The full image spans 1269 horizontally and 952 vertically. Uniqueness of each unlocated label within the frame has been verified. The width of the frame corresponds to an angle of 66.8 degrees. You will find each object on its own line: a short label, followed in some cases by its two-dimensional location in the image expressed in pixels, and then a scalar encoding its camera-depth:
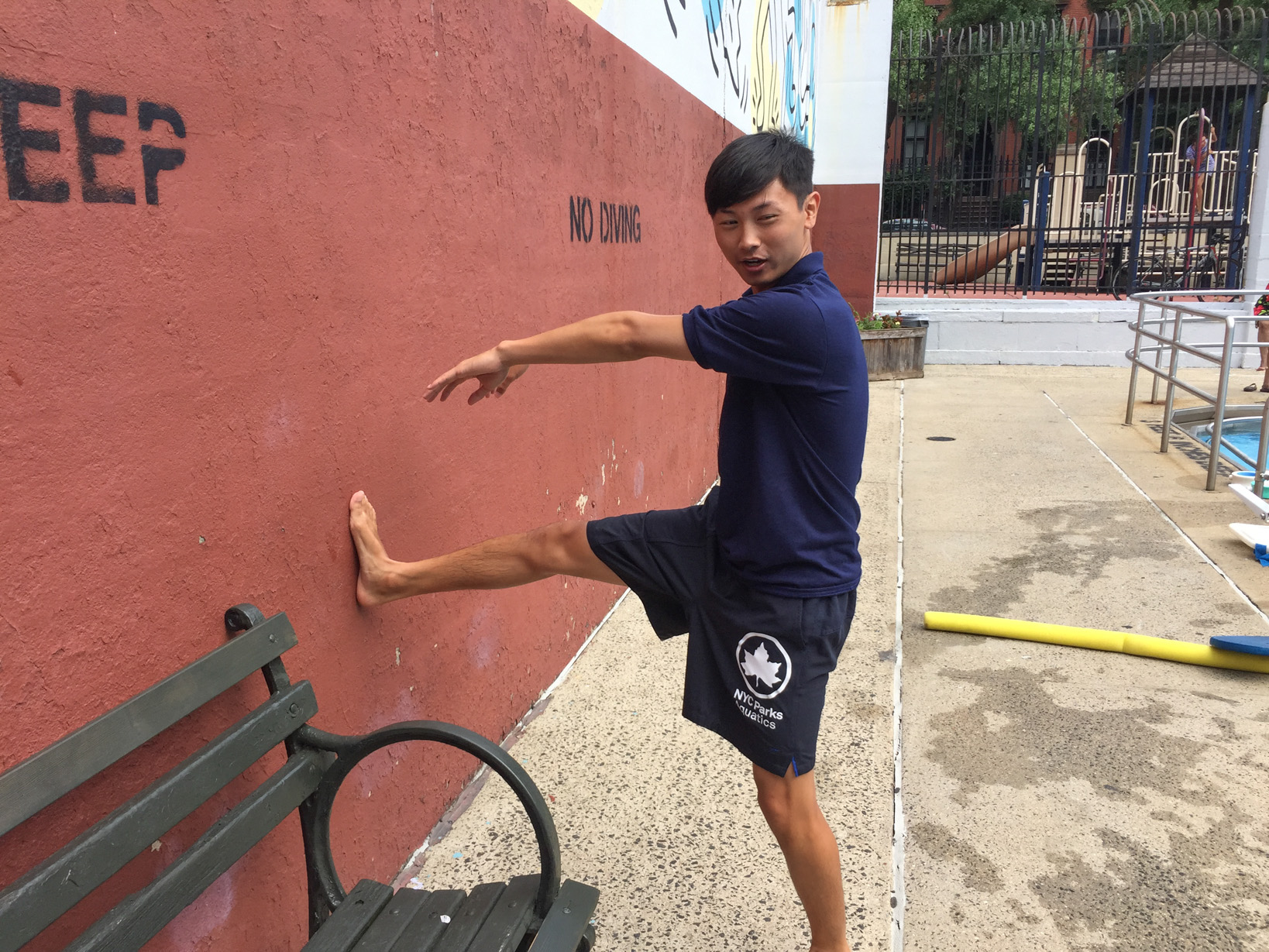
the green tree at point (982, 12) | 30.97
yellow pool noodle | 3.78
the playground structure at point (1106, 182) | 11.98
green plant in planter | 11.22
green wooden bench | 1.35
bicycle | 13.00
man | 2.02
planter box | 11.05
